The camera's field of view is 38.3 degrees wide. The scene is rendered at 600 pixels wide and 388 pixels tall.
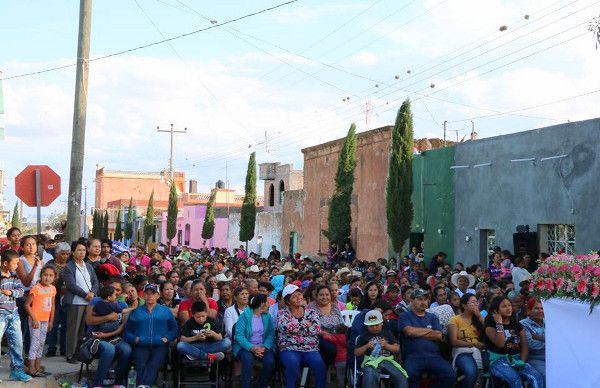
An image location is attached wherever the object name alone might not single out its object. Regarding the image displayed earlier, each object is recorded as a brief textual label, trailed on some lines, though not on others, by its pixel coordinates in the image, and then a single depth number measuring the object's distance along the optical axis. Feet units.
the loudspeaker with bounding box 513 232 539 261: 75.05
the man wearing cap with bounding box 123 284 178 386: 36.60
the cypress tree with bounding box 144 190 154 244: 228.04
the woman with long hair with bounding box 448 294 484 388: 35.19
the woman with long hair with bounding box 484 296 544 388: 34.40
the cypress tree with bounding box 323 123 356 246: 114.11
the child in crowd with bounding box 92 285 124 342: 37.58
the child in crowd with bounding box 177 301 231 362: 36.68
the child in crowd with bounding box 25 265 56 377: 36.45
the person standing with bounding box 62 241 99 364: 40.01
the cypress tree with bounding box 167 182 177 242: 207.62
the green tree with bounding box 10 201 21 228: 255.86
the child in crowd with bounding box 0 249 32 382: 35.09
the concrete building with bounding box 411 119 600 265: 69.97
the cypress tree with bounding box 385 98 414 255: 94.58
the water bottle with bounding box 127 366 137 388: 36.63
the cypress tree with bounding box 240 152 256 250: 162.40
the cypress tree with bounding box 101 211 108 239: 244.34
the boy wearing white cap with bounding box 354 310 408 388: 33.73
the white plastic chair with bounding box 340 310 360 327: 40.86
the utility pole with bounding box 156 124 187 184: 222.69
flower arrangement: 29.09
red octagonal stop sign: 41.68
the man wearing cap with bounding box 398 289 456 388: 34.60
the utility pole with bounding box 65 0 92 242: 47.09
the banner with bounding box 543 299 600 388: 28.84
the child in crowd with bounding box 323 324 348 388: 37.83
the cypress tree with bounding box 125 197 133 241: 253.44
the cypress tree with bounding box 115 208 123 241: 264.27
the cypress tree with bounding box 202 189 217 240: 191.72
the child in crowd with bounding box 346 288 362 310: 44.55
